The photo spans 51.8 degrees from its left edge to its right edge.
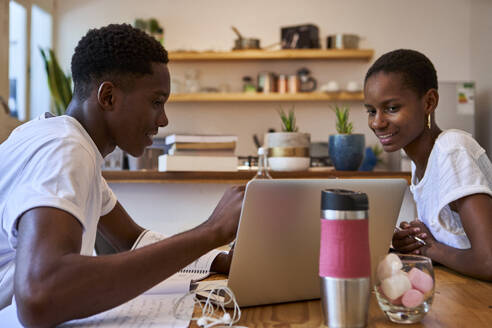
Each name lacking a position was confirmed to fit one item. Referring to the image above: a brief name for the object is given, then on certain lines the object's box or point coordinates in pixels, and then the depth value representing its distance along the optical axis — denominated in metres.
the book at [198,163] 2.02
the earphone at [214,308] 0.70
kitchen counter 2.07
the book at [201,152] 2.01
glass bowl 0.71
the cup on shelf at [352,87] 3.84
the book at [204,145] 1.99
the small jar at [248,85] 3.97
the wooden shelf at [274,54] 3.88
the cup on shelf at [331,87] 3.83
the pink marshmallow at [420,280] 0.72
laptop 0.75
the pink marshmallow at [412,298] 0.71
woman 1.10
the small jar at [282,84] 3.95
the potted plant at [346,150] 2.20
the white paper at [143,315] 0.72
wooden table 0.73
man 0.69
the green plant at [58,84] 3.31
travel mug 0.65
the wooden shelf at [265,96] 3.86
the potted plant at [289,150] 2.12
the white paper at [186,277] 0.92
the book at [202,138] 1.98
